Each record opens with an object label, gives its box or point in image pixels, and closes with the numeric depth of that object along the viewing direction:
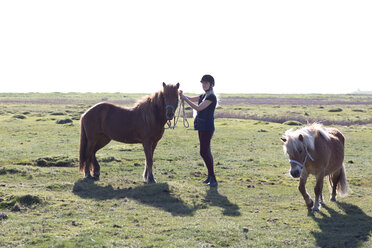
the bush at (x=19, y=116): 35.90
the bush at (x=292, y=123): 32.91
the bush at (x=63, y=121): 31.21
